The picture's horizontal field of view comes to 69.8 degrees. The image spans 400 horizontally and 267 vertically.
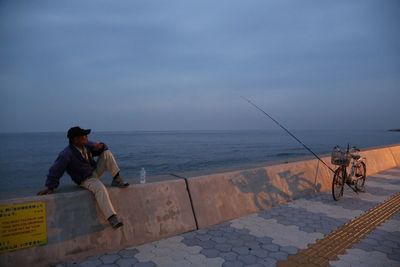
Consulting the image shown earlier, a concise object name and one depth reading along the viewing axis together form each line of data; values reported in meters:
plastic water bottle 4.75
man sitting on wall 3.89
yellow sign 3.35
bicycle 7.07
